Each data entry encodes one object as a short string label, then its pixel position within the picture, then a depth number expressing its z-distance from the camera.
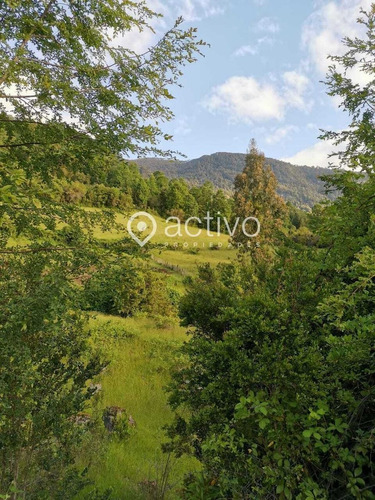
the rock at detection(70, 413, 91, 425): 7.88
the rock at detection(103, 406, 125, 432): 8.64
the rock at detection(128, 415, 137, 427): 8.92
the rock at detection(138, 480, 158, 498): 5.56
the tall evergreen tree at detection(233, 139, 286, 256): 24.66
